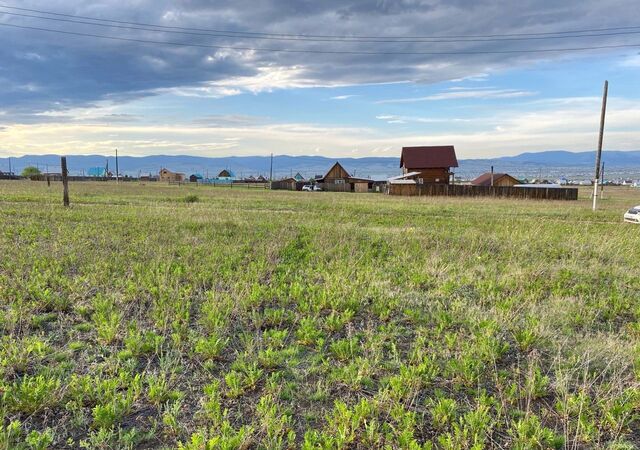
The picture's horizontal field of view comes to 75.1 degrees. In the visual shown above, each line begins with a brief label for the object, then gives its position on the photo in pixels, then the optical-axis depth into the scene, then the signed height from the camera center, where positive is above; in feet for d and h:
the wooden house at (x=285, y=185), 253.36 -0.97
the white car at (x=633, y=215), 59.77 -3.79
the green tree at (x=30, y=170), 333.01 +7.28
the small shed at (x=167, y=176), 407.56 +5.39
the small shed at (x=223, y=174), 432.37 +8.68
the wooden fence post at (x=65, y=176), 60.39 +0.52
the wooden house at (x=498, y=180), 239.09 +4.13
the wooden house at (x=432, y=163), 217.97 +11.90
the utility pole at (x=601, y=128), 88.00 +13.11
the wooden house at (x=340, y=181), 253.44 +1.95
